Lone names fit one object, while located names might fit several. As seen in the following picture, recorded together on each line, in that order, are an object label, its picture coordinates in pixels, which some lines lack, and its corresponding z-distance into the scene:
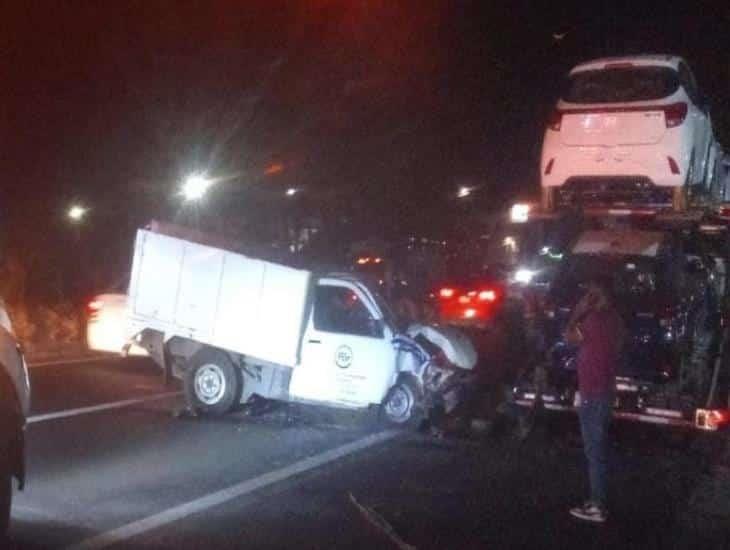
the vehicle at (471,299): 25.58
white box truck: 14.91
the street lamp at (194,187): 24.05
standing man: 10.33
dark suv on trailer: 13.66
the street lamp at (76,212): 27.25
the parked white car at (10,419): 7.93
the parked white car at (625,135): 15.53
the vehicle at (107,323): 19.67
